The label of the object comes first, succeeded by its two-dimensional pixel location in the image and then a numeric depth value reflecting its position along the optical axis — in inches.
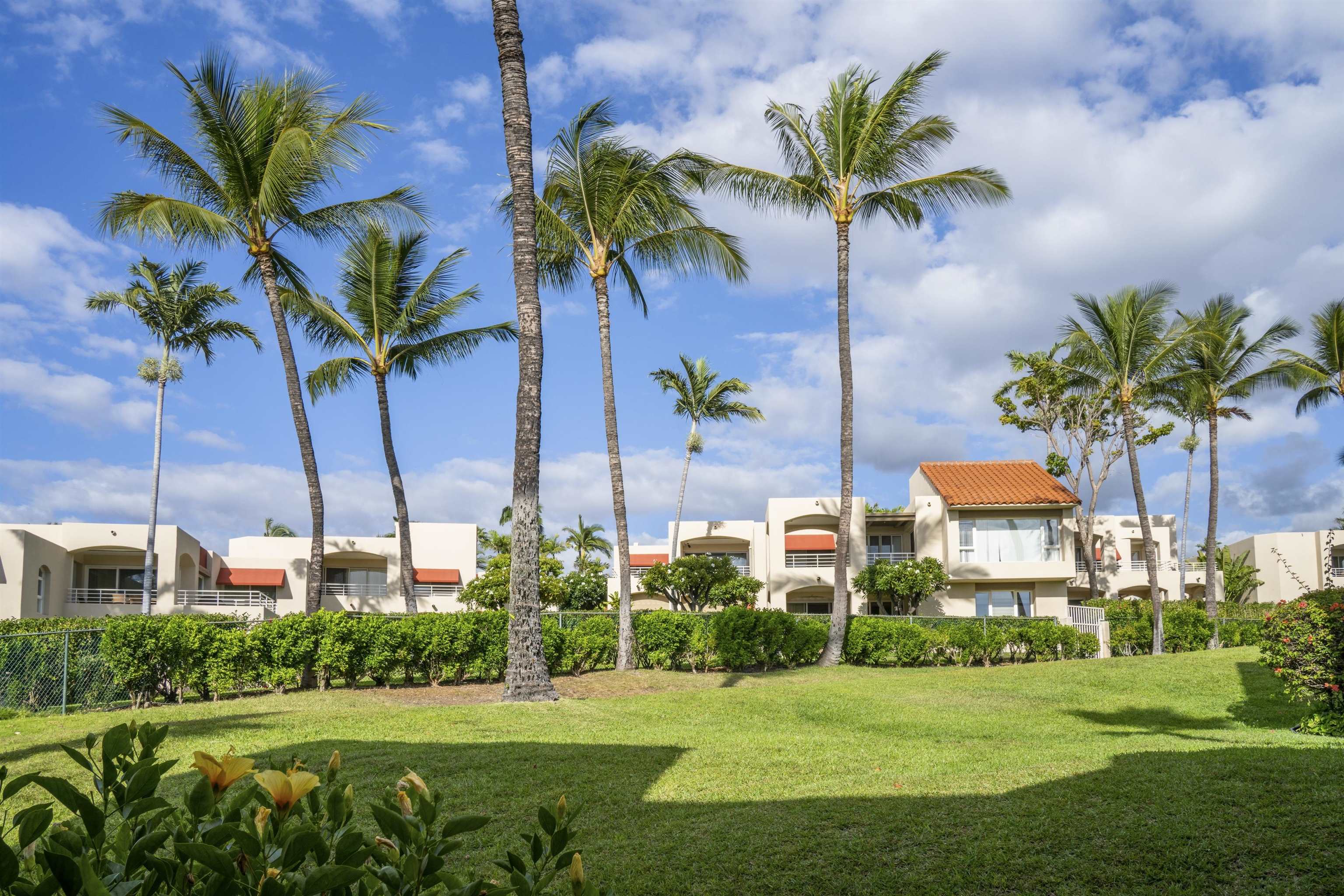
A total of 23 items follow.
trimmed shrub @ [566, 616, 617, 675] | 725.3
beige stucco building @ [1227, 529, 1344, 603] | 1914.4
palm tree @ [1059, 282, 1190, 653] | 1115.3
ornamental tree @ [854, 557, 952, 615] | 1264.8
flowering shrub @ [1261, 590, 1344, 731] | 426.6
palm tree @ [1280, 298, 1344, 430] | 1206.3
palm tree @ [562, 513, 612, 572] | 2240.4
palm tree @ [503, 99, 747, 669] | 766.5
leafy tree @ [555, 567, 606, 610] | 1568.7
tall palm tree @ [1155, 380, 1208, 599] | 1300.4
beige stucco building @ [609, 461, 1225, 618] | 1348.4
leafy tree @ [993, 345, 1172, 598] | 1454.2
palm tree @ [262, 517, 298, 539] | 2689.5
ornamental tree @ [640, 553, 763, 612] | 1327.5
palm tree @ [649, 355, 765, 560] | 1582.2
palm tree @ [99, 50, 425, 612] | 743.7
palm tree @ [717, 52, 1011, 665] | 831.1
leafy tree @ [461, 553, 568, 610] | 1301.7
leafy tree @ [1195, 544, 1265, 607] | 1867.6
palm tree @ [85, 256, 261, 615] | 1273.4
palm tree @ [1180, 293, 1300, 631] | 1257.4
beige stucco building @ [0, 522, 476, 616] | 1172.5
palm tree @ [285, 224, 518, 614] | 1022.4
